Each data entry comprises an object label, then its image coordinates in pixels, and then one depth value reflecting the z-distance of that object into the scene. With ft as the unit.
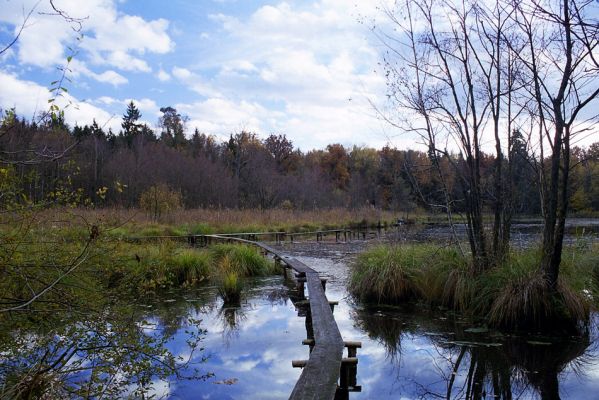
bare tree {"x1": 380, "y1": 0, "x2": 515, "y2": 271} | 24.98
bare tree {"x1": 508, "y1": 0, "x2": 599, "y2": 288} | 19.88
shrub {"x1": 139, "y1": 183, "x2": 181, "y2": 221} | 71.82
